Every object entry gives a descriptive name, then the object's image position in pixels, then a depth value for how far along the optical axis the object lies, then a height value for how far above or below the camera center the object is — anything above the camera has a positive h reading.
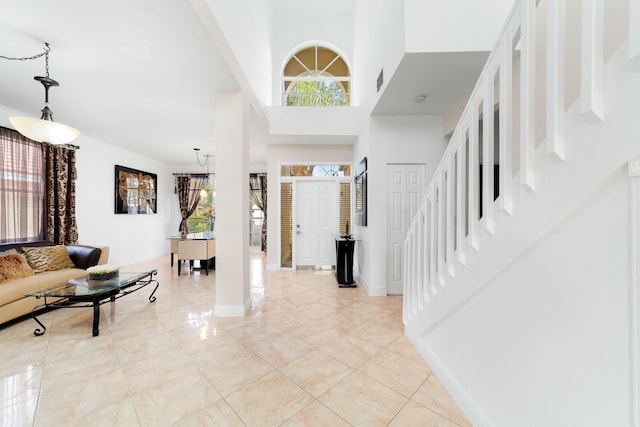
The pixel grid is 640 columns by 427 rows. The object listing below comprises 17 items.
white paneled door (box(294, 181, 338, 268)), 5.30 -0.28
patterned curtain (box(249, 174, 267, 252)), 7.26 +0.57
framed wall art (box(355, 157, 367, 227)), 3.99 +0.31
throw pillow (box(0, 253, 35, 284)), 2.84 -0.66
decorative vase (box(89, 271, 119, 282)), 3.01 -0.78
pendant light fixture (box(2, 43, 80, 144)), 2.24 +0.79
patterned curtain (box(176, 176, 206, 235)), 7.50 +0.49
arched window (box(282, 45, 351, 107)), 5.05 +2.73
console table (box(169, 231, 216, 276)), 4.91 -0.73
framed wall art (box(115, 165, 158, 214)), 5.62 +0.52
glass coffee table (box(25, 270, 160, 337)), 2.52 -0.84
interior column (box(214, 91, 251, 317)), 2.90 +0.08
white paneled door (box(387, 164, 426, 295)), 3.74 +0.07
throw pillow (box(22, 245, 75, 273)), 3.36 -0.64
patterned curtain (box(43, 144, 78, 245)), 4.05 +0.30
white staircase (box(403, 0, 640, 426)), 0.81 -0.13
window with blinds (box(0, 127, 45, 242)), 3.49 +0.36
